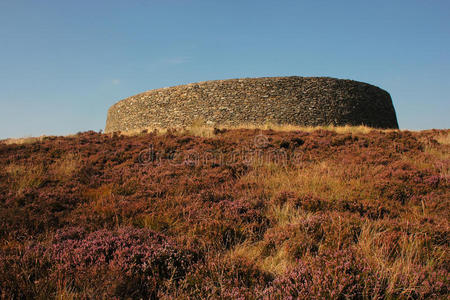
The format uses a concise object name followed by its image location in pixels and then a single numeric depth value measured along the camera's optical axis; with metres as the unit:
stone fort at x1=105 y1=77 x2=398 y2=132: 24.39
